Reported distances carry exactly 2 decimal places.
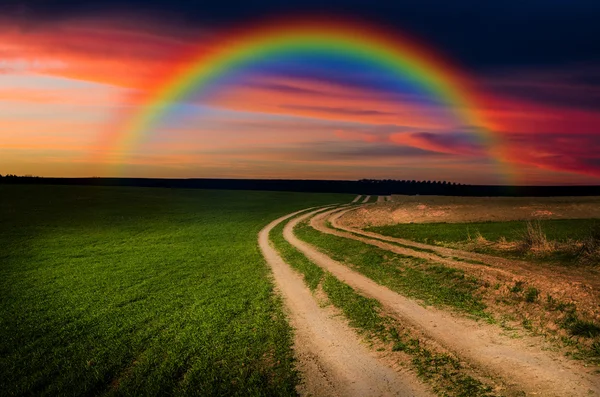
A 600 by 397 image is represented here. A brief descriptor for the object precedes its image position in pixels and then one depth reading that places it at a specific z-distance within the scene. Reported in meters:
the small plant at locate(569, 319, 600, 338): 12.59
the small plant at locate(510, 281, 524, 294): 16.99
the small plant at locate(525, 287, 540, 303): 15.93
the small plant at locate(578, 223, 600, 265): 22.16
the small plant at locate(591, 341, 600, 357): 11.44
